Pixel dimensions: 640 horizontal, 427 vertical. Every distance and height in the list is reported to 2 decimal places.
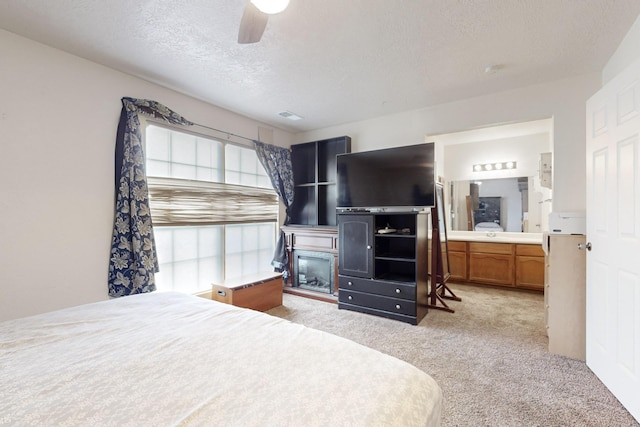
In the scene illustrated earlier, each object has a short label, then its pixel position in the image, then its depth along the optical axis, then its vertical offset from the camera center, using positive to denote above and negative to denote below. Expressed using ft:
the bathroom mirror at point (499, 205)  15.11 +0.44
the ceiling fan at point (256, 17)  4.35 +3.28
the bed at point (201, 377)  2.57 -1.83
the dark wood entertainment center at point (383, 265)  10.05 -2.09
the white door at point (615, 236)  5.48 -0.50
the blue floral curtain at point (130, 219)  8.55 -0.20
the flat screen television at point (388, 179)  10.34 +1.33
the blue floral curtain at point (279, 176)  13.65 +1.82
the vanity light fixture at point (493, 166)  15.74 +2.66
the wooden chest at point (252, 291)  9.94 -2.93
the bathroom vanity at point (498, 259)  13.58 -2.39
